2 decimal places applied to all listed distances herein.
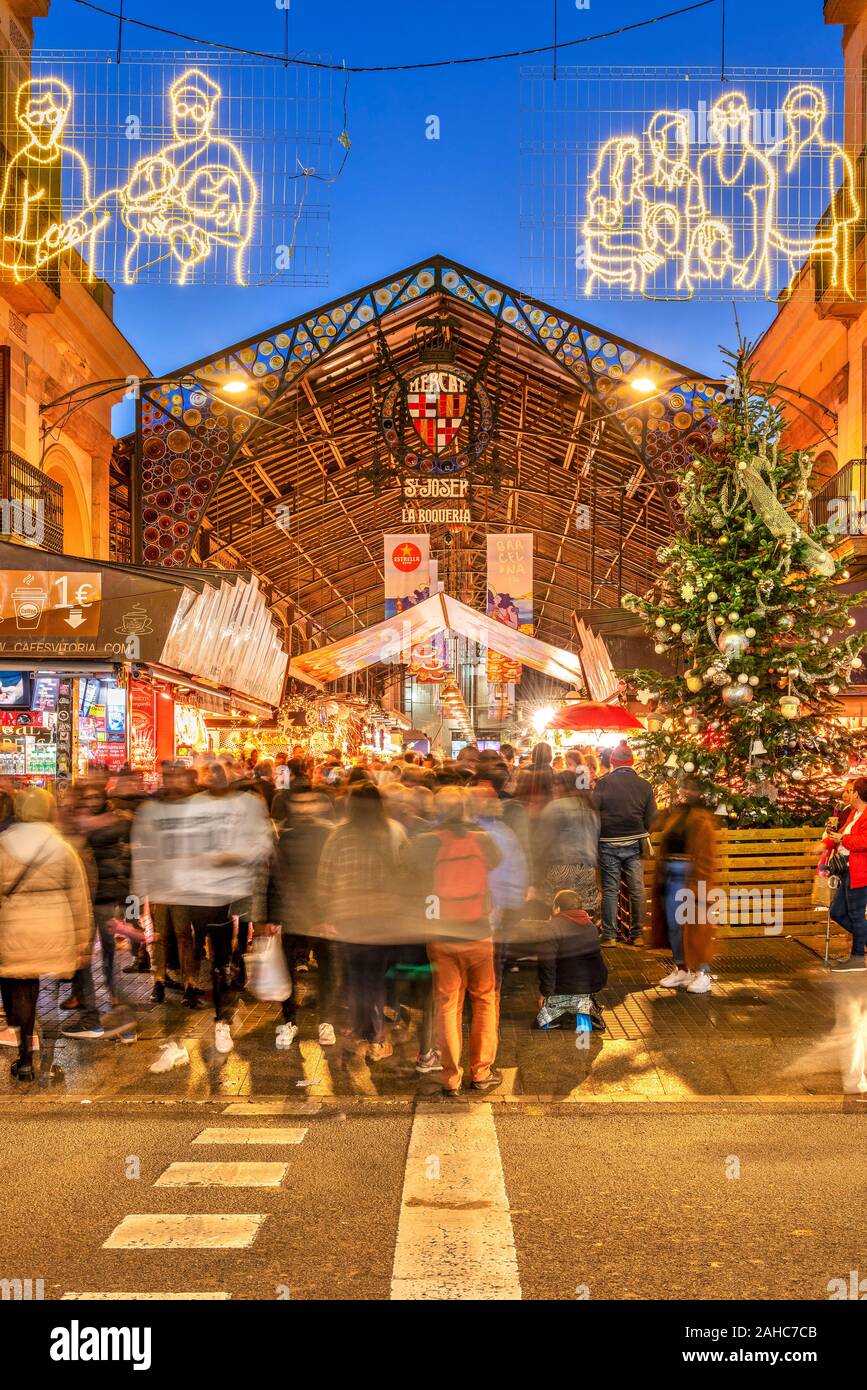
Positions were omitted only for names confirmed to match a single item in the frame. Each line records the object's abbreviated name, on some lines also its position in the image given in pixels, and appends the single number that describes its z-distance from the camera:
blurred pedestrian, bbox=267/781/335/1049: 8.30
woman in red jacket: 10.34
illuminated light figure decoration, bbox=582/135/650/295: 12.21
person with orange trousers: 7.45
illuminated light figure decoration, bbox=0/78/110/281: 12.52
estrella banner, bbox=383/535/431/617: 22.44
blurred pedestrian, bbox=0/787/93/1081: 7.79
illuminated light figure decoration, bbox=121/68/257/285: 12.20
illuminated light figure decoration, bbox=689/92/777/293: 12.30
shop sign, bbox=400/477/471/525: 19.83
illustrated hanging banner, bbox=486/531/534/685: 22.64
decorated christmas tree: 11.93
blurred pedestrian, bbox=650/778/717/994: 10.00
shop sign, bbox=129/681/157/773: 14.21
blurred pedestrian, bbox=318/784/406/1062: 7.80
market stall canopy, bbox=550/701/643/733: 17.91
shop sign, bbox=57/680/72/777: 13.33
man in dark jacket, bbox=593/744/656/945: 12.41
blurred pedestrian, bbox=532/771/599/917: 10.25
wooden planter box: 12.12
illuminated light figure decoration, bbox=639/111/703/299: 12.29
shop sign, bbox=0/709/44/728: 13.29
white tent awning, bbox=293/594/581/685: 20.69
